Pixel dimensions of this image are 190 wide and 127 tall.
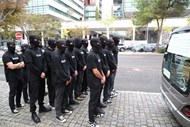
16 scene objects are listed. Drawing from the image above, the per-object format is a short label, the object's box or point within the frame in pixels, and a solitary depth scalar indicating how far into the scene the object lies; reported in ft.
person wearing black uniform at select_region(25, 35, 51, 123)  13.74
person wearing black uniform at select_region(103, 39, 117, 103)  17.56
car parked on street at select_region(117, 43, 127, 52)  115.24
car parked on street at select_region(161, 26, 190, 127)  10.58
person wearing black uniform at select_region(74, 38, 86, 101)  18.37
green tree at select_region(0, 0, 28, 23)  43.92
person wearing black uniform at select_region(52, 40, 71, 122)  13.57
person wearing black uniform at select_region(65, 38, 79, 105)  15.66
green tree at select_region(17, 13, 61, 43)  106.63
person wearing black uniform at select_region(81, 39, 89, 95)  20.13
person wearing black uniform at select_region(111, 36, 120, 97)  19.23
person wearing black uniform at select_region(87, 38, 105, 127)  12.39
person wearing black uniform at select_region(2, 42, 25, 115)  14.85
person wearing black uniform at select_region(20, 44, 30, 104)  17.49
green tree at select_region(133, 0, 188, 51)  78.79
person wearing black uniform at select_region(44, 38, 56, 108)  16.03
